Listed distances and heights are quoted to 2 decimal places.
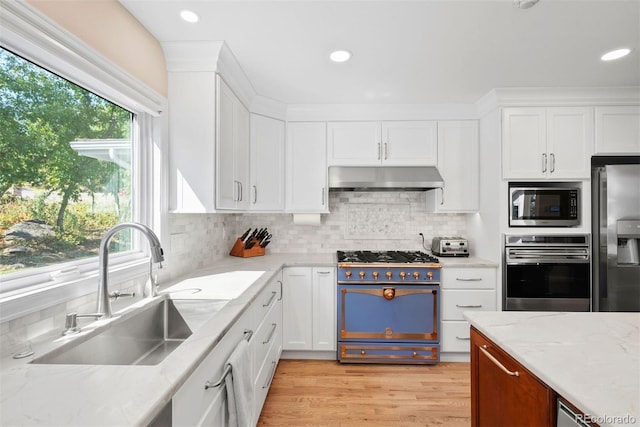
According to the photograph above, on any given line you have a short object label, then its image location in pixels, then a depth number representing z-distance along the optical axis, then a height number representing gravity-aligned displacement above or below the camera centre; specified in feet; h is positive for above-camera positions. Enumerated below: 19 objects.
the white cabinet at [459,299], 8.87 -2.53
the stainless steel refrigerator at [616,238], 8.05 -0.62
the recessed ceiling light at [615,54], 6.55 +3.67
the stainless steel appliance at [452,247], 9.93 -1.08
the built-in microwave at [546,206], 8.42 +0.27
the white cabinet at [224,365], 3.11 -2.17
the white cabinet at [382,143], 9.84 +2.41
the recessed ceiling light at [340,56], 6.49 +3.60
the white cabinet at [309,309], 9.03 -2.89
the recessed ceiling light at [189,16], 5.32 +3.67
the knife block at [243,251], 9.79 -1.21
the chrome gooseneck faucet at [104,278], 4.11 -0.89
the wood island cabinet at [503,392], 2.97 -2.07
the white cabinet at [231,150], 6.80 +1.69
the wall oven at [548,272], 8.36 -1.63
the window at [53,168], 3.67 +0.70
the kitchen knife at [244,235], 10.12 -0.70
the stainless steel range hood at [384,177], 9.36 +1.22
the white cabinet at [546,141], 8.55 +2.15
